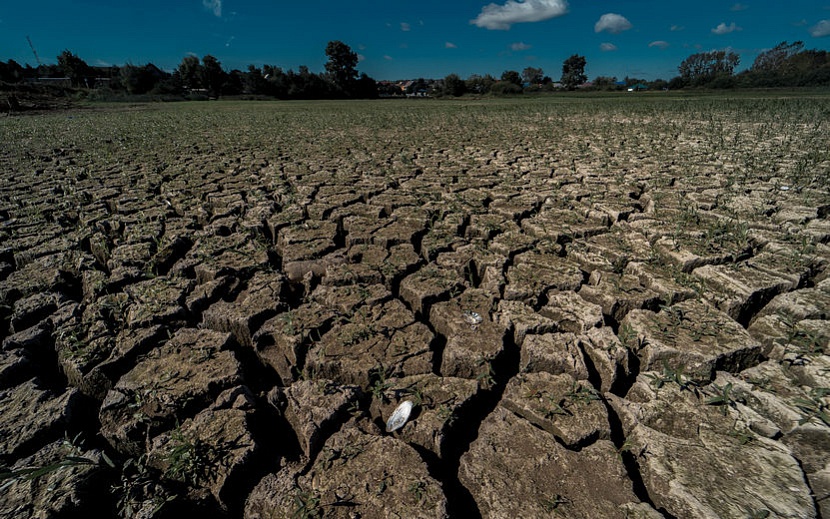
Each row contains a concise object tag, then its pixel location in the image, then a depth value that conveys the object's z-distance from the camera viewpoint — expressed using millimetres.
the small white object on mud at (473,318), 1978
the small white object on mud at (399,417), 1435
